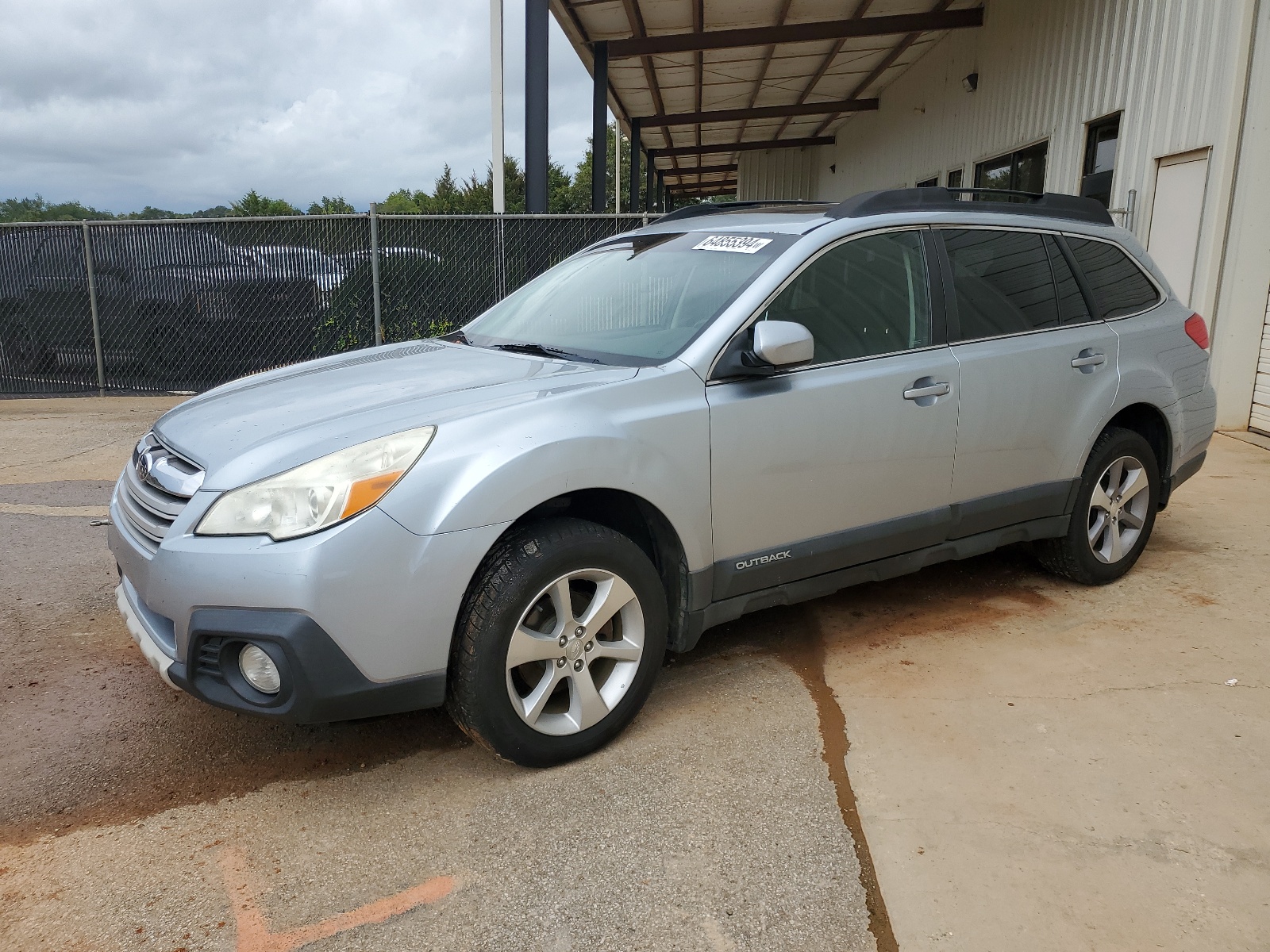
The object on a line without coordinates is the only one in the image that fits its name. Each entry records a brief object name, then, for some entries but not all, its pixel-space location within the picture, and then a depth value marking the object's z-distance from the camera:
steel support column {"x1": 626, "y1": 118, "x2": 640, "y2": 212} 21.61
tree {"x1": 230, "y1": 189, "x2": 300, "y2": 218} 85.43
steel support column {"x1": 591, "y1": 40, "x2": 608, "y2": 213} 14.62
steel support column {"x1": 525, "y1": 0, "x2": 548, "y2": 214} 10.91
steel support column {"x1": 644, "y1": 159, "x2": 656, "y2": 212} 27.69
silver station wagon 2.52
